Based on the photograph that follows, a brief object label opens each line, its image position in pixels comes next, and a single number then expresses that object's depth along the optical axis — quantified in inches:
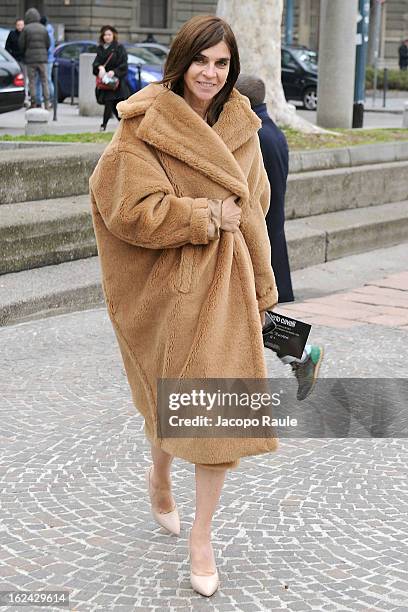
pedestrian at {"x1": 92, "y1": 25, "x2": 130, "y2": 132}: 621.3
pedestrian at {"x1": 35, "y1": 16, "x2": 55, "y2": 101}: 811.4
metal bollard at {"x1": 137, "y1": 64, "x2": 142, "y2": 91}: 821.6
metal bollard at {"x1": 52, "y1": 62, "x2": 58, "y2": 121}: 720.5
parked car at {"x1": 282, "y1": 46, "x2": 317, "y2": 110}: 1054.4
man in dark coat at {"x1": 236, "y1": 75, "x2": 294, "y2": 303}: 250.4
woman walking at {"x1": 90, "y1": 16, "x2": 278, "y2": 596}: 136.7
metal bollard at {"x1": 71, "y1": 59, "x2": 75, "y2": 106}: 881.2
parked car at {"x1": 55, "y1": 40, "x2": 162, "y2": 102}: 865.5
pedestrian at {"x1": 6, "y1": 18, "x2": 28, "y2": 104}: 841.2
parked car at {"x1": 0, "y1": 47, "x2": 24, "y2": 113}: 622.2
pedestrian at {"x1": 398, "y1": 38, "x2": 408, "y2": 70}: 1756.9
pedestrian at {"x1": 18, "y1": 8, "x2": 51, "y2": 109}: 799.1
